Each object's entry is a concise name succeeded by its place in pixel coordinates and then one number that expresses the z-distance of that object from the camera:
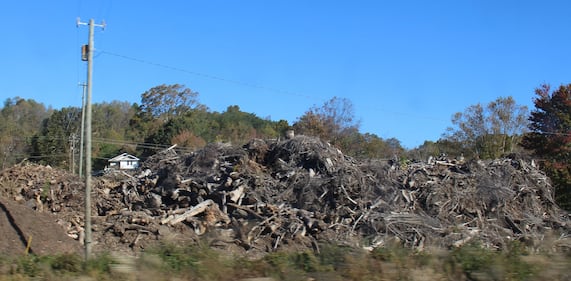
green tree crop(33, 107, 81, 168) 56.81
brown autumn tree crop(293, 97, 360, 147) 49.44
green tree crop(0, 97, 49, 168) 55.97
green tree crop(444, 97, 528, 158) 49.28
